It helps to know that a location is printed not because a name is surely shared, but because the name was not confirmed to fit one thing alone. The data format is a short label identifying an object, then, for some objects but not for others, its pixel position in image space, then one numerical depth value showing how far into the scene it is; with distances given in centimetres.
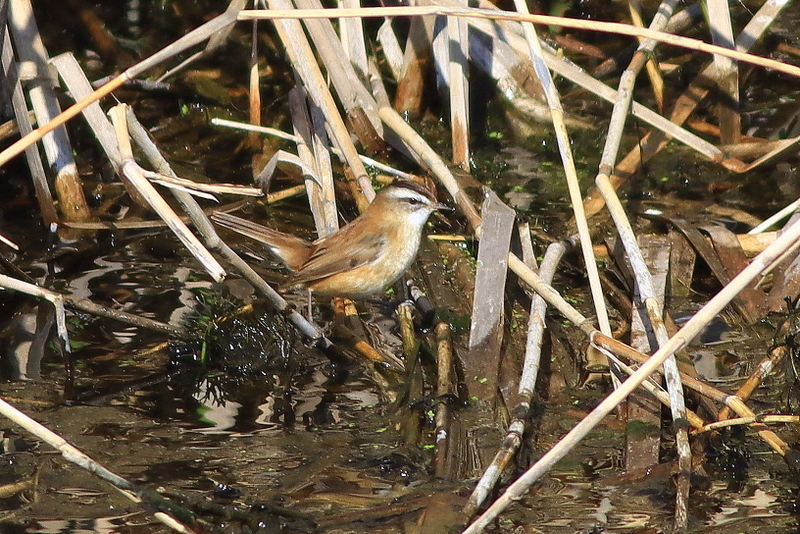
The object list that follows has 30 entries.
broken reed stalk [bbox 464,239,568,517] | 648
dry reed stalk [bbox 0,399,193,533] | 591
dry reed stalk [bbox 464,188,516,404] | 867
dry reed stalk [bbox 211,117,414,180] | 1111
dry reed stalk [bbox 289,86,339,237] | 1073
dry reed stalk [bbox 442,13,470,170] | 1112
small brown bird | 985
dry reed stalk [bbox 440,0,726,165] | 1036
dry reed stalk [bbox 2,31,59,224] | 1040
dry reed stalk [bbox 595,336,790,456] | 719
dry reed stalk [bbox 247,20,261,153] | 1252
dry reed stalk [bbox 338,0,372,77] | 1171
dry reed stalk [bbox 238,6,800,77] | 688
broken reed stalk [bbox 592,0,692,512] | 697
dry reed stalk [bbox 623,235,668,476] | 757
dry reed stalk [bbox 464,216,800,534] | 587
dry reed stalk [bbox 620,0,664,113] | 1262
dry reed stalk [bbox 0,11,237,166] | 649
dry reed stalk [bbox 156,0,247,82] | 1255
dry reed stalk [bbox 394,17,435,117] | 1242
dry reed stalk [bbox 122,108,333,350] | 740
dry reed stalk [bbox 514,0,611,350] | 777
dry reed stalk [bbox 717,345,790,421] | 773
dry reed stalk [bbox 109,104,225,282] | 686
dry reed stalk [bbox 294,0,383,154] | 1080
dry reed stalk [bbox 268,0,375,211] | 1012
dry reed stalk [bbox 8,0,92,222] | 1023
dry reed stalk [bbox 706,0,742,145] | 1209
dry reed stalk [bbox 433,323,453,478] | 752
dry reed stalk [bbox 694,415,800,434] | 709
